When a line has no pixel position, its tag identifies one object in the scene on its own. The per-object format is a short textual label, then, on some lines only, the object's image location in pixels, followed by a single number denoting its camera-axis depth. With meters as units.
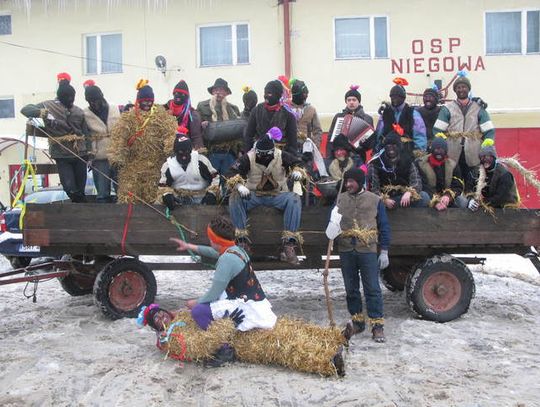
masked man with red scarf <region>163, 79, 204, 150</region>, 6.96
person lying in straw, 4.88
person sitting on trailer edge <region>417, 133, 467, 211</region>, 6.51
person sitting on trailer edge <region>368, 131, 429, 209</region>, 6.32
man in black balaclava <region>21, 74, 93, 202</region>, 6.63
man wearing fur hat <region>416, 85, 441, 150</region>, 7.31
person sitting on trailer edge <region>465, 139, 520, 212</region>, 6.34
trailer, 6.13
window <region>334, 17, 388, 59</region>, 15.17
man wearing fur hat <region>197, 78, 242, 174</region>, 7.18
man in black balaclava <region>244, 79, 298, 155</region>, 6.43
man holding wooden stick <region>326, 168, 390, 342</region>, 5.72
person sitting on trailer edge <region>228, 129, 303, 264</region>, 5.98
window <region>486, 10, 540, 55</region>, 15.15
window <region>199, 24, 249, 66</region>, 15.48
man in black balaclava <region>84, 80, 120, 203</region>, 6.92
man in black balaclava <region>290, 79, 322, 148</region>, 7.33
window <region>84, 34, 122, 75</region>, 15.94
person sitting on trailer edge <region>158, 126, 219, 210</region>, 6.28
